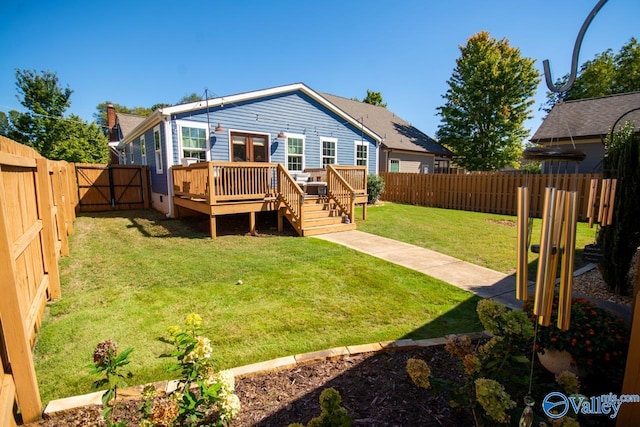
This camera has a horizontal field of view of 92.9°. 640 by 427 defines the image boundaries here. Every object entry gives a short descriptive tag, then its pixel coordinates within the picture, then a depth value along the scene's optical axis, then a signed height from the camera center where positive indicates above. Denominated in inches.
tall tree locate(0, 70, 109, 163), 749.9 +150.1
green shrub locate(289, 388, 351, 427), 60.3 -47.3
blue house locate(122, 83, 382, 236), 321.7 +36.3
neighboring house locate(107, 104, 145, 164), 840.9 +156.4
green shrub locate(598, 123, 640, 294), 157.8 -22.9
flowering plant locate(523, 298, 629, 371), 83.7 -46.0
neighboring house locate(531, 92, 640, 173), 538.3 +104.6
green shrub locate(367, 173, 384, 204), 543.5 -17.1
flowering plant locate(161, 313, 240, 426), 65.2 -45.2
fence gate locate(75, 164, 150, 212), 515.2 -12.0
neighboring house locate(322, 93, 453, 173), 739.4 +85.7
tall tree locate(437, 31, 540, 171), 824.9 +206.3
